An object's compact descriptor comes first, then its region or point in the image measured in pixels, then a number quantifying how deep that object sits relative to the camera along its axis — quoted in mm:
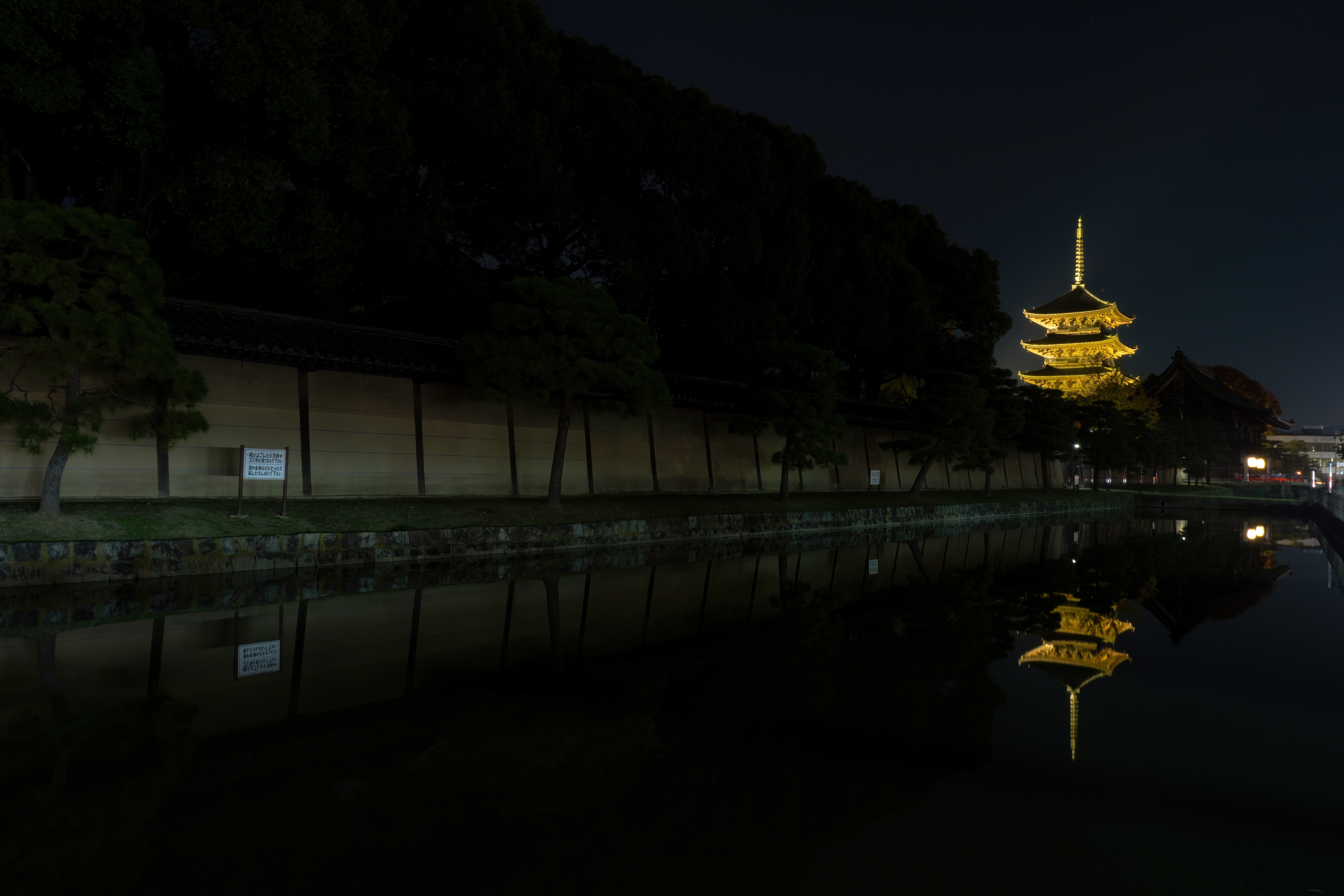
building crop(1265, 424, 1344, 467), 130250
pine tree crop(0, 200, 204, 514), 12094
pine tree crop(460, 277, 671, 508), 18047
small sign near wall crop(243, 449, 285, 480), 14695
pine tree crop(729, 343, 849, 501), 24203
